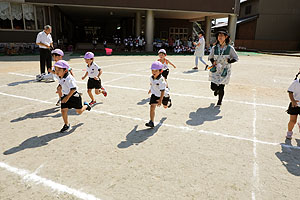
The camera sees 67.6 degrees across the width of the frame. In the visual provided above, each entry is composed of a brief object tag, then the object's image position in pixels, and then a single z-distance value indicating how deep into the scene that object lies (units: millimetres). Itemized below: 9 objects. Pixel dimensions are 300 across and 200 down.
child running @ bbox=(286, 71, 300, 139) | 4102
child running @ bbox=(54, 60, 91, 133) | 4438
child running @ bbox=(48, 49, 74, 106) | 6145
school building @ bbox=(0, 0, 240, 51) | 19266
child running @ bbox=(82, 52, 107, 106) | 6191
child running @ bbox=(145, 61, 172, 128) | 4679
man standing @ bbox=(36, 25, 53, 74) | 8820
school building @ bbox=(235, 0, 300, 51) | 31094
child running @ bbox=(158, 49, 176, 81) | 6785
